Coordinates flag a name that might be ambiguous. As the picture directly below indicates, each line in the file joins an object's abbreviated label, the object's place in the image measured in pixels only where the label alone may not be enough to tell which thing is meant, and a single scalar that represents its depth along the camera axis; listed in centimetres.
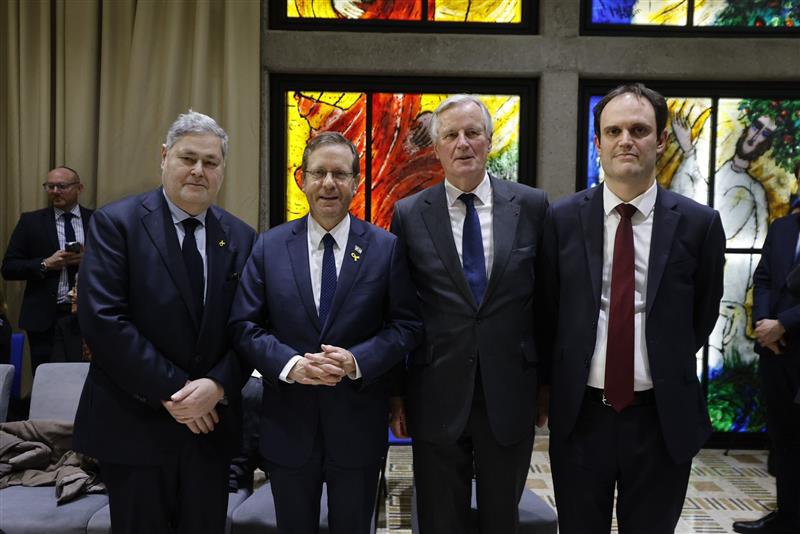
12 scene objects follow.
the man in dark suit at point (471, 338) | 216
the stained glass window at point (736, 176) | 486
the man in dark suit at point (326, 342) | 210
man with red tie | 198
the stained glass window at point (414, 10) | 480
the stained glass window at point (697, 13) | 484
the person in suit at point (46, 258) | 426
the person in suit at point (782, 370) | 343
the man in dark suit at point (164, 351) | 205
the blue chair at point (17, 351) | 417
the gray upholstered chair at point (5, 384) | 315
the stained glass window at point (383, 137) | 484
